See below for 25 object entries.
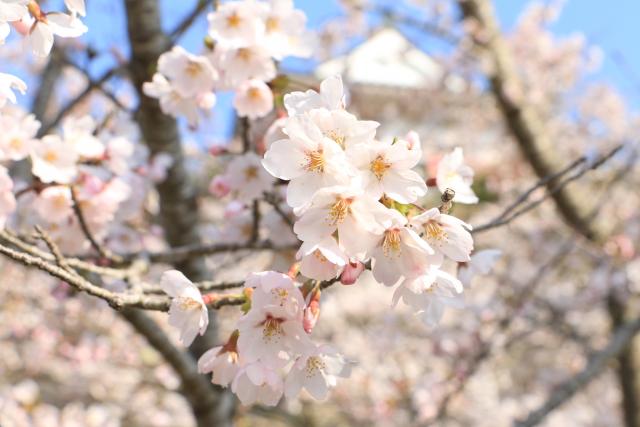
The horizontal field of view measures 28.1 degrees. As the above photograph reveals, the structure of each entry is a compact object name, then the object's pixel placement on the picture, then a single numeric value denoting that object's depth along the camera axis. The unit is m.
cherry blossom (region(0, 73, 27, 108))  0.51
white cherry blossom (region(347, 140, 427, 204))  0.49
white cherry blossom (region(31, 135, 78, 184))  0.63
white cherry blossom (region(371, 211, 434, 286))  0.49
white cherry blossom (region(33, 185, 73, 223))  0.65
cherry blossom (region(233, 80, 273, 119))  0.62
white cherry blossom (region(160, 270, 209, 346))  0.52
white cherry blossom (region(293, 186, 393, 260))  0.48
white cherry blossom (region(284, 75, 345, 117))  0.50
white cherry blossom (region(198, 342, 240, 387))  0.53
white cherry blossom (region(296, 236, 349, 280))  0.48
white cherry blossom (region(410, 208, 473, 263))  0.49
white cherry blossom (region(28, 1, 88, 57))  0.54
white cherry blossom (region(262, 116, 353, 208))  0.49
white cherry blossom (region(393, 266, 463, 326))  0.50
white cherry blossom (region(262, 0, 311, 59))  0.65
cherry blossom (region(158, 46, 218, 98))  0.65
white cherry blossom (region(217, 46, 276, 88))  0.63
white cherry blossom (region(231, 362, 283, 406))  0.51
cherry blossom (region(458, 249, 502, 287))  0.58
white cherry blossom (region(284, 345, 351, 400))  0.53
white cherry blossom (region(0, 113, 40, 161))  0.60
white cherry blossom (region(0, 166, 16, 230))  0.59
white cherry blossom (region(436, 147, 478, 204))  0.57
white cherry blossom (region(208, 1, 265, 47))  0.63
